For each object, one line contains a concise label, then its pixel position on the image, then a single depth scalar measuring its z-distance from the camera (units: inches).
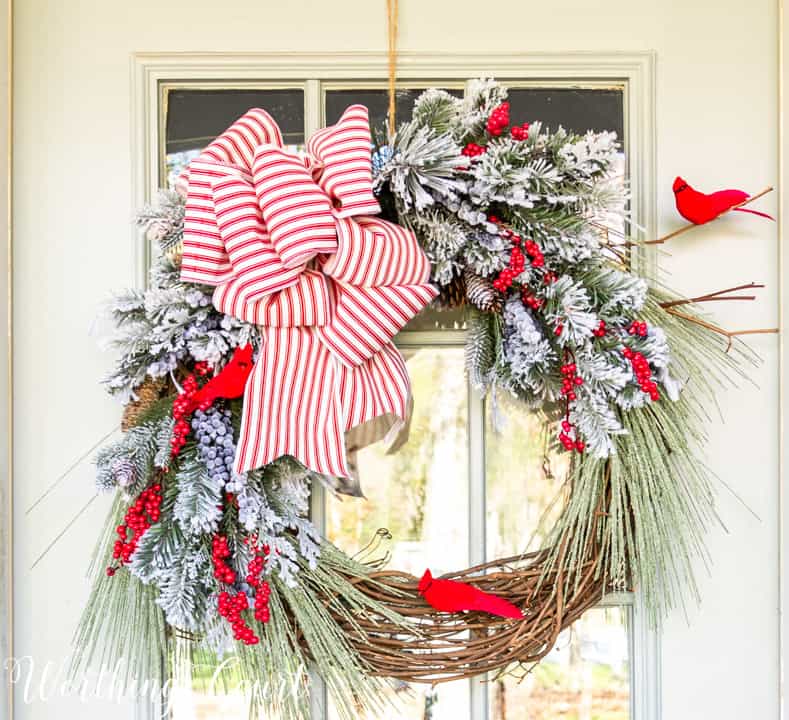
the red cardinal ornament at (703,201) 35.7
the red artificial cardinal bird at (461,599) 32.9
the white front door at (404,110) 37.8
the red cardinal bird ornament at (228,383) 31.8
